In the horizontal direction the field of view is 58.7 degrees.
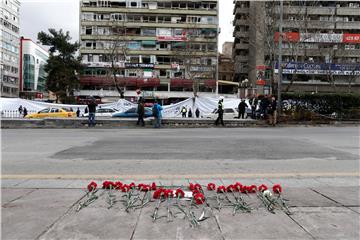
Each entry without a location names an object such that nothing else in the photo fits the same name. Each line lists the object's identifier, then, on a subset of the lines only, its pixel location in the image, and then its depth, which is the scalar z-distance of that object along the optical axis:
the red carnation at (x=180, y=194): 5.02
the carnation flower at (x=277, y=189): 5.20
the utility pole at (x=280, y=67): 21.11
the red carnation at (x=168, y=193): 4.95
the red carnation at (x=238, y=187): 5.35
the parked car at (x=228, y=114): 25.99
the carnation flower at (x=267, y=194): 4.98
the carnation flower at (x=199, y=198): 4.72
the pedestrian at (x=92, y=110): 19.30
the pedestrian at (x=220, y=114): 19.78
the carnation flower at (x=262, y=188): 5.30
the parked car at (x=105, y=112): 28.55
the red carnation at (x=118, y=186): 5.45
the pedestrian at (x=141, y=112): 19.45
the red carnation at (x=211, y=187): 5.46
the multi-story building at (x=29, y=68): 92.32
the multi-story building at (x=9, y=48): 79.19
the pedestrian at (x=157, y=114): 18.95
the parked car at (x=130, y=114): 27.41
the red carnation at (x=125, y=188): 5.31
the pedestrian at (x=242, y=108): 23.30
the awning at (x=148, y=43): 67.12
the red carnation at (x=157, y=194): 4.95
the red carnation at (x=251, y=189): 5.30
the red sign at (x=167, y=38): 67.12
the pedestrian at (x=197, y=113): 26.54
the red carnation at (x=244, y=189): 5.31
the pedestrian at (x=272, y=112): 20.08
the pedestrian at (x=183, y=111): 26.27
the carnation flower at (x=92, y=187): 5.29
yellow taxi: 26.81
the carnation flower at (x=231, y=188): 5.35
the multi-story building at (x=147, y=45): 64.62
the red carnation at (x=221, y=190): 5.28
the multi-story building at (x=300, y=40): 27.62
